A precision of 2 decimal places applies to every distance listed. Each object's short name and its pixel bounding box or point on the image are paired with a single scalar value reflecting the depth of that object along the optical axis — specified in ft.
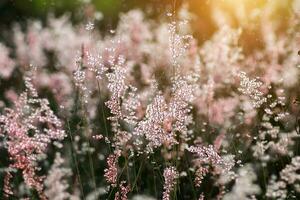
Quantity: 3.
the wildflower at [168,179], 6.99
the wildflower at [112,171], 7.31
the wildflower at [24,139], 6.82
